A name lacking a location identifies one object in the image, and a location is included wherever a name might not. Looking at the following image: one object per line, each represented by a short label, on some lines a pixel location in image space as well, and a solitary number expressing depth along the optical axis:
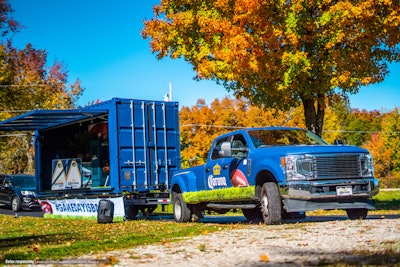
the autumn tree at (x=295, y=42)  19.09
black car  29.39
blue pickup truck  12.35
